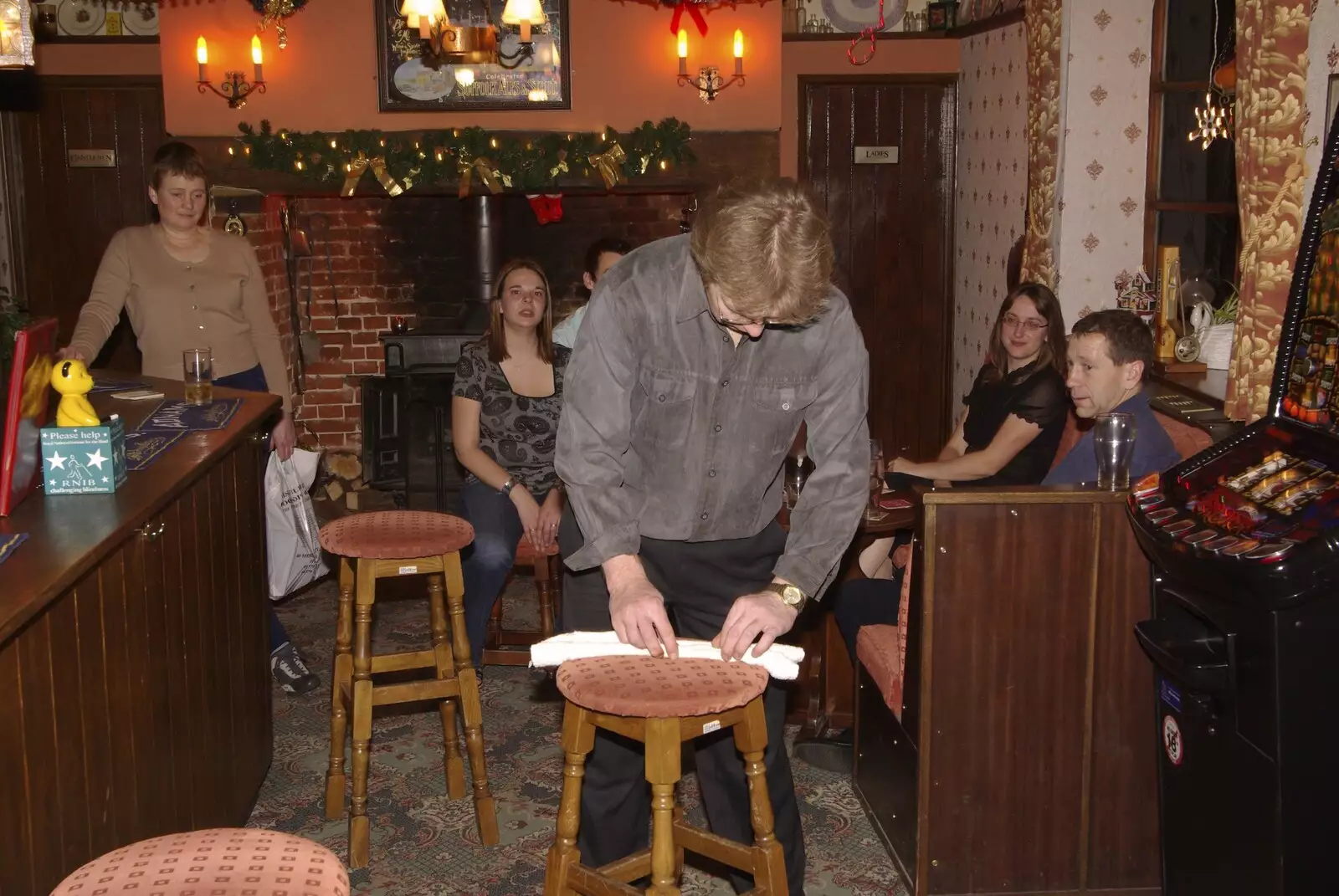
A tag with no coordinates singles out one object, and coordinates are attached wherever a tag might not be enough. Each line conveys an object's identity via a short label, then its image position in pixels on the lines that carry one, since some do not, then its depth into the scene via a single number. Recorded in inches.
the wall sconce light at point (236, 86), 218.2
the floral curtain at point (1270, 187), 117.3
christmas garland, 218.7
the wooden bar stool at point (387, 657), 114.0
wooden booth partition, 102.2
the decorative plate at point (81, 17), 242.8
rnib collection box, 88.1
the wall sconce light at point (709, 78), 219.0
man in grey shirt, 82.4
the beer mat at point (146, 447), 100.5
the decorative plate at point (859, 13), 240.4
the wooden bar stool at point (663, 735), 73.3
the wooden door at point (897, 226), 245.0
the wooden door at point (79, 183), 249.4
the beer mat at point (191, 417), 115.0
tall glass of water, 103.0
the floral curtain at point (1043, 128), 171.8
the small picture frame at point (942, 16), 237.6
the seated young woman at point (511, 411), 150.1
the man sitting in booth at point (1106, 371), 116.0
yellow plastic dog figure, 91.2
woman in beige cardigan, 145.6
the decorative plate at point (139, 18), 242.4
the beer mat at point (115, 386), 134.5
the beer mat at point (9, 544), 73.0
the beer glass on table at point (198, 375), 124.9
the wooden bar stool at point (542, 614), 152.2
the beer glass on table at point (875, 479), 123.1
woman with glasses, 145.6
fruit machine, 78.2
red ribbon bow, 219.1
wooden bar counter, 67.3
